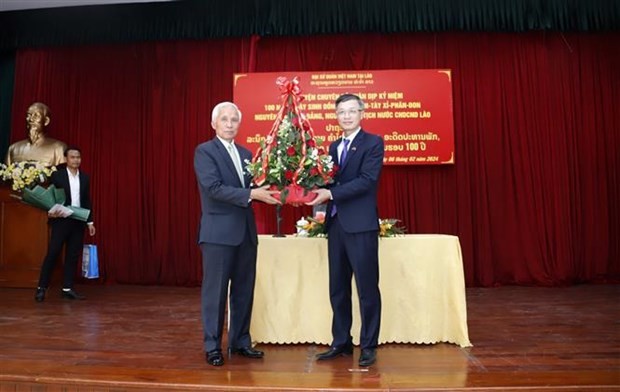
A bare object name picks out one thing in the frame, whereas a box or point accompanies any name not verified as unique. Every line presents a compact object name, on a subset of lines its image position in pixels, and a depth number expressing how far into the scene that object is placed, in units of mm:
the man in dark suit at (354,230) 2309
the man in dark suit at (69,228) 4328
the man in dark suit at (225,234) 2303
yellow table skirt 2732
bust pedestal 4875
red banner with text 5008
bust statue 5070
